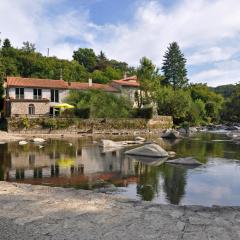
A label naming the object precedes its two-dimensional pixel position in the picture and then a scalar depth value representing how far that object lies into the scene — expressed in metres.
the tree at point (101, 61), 80.39
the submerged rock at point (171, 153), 20.27
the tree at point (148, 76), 46.72
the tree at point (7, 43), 71.62
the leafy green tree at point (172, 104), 51.03
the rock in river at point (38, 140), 28.76
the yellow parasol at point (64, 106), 41.26
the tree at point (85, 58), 80.91
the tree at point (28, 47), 77.18
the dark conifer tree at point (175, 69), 69.09
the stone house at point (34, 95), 40.41
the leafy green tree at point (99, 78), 65.97
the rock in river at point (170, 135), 35.84
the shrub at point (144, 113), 45.09
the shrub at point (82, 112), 40.92
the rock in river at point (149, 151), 19.45
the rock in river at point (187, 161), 16.97
